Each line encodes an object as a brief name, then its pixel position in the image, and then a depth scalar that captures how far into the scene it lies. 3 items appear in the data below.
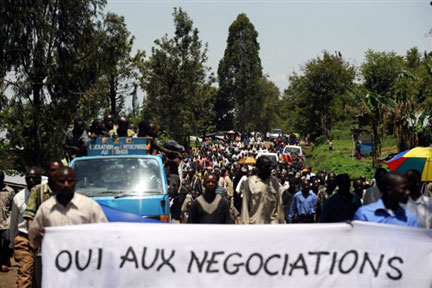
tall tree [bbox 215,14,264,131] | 85.71
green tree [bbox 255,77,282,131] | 86.81
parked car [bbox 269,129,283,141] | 82.97
